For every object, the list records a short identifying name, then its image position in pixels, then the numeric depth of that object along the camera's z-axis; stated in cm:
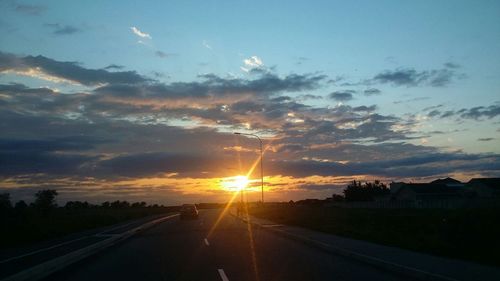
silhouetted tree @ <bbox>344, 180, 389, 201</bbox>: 14750
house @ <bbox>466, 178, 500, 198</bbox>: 8500
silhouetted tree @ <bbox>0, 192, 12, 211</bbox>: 6033
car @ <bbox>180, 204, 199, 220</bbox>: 6325
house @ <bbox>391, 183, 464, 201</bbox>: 9225
